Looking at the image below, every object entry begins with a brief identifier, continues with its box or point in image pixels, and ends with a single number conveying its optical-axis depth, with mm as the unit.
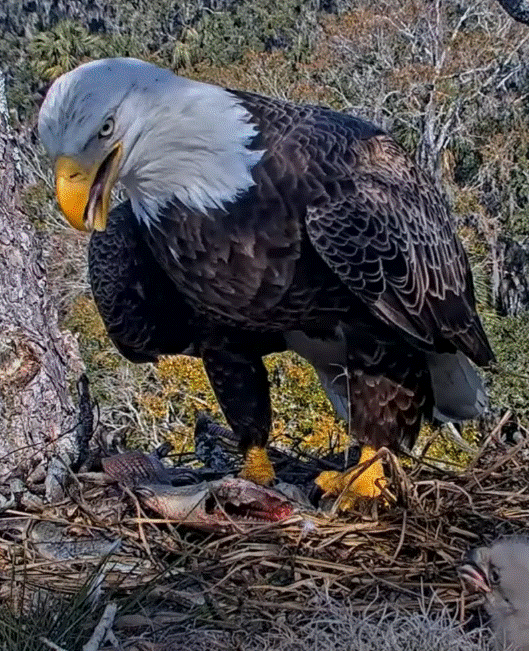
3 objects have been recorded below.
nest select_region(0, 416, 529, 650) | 2830
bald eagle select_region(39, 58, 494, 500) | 3055
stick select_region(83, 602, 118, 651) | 2430
